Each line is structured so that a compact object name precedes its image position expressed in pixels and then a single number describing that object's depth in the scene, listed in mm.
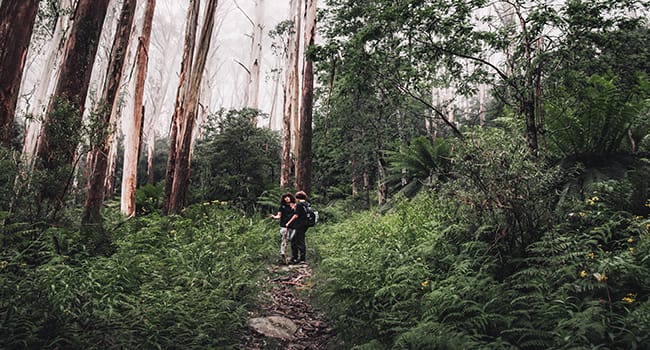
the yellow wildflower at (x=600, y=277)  2590
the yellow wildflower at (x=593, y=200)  3824
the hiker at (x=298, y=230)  6836
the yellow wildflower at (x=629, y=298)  2396
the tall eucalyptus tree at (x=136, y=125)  9242
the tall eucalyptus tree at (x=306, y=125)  10758
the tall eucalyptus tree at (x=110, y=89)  5794
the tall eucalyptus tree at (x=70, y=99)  4281
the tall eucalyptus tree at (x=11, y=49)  4602
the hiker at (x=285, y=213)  6953
